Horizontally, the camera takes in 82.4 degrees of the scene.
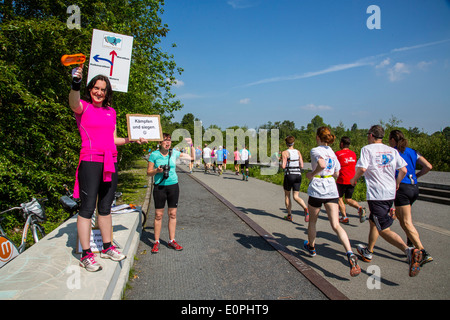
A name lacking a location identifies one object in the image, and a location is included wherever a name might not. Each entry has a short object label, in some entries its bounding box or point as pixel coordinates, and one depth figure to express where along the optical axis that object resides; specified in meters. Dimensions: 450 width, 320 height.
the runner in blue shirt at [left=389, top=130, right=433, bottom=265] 3.83
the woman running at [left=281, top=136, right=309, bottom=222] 6.22
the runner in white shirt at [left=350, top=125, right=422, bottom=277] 3.61
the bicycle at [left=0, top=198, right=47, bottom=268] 3.80
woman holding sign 2.84
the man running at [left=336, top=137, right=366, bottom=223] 6.10
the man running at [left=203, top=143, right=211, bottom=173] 18.88
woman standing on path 4.26
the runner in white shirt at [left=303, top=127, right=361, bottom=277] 3.73
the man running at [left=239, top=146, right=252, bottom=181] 14.87
